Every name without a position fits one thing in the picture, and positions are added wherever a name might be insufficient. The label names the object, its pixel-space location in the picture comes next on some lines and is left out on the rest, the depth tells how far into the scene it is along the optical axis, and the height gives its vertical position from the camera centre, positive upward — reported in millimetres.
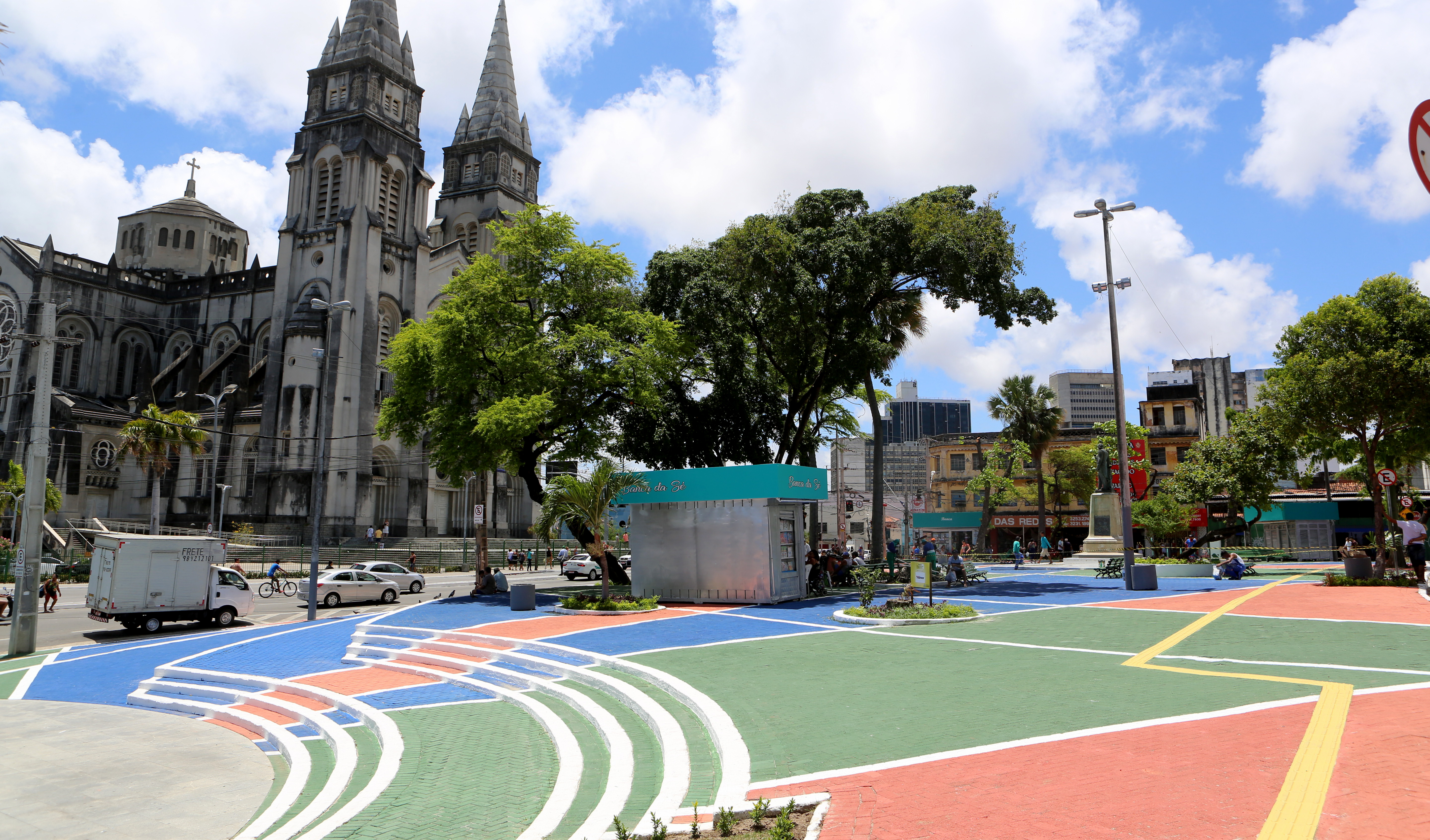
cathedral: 54906 +12469
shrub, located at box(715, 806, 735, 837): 5492 -1958
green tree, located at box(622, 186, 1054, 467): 25891 +7131
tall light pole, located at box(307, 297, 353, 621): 22234 +949
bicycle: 31141 -2703
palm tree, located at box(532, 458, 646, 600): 21016 +538
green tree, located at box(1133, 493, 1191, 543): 34375 +453
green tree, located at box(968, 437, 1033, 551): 52031 +2944
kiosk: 21672 -306
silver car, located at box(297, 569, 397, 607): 27188 -2333
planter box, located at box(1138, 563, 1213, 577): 29422 -1496
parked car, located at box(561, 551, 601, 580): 41344 -2441
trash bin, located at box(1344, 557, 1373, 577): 22062 -973
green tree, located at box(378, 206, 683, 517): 25438 +5059
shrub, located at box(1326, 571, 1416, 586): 21172 -1292
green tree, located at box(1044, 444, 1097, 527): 58500 +3570
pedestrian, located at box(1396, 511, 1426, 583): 19859 -321
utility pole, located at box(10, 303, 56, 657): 15969 -399
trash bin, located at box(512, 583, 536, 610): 21000 -1907
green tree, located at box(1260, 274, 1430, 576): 23359 +4441
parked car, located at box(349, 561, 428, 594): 30047 -2092
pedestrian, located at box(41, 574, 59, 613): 24266 -2331
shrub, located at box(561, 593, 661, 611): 20422 -2029
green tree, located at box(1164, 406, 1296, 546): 33906 +2401
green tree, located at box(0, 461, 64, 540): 43344 +945
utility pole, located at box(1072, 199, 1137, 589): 23672 +3230
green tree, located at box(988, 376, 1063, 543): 51438 +6787
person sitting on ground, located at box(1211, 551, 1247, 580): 27266 -1283
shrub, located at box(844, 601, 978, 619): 16750 -1766
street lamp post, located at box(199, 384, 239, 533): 52625 +1222
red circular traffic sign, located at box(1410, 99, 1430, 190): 3760 +1772
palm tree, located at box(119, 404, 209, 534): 43375 +3868
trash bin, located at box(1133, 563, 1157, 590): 23578 -1393
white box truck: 19062 -1572
